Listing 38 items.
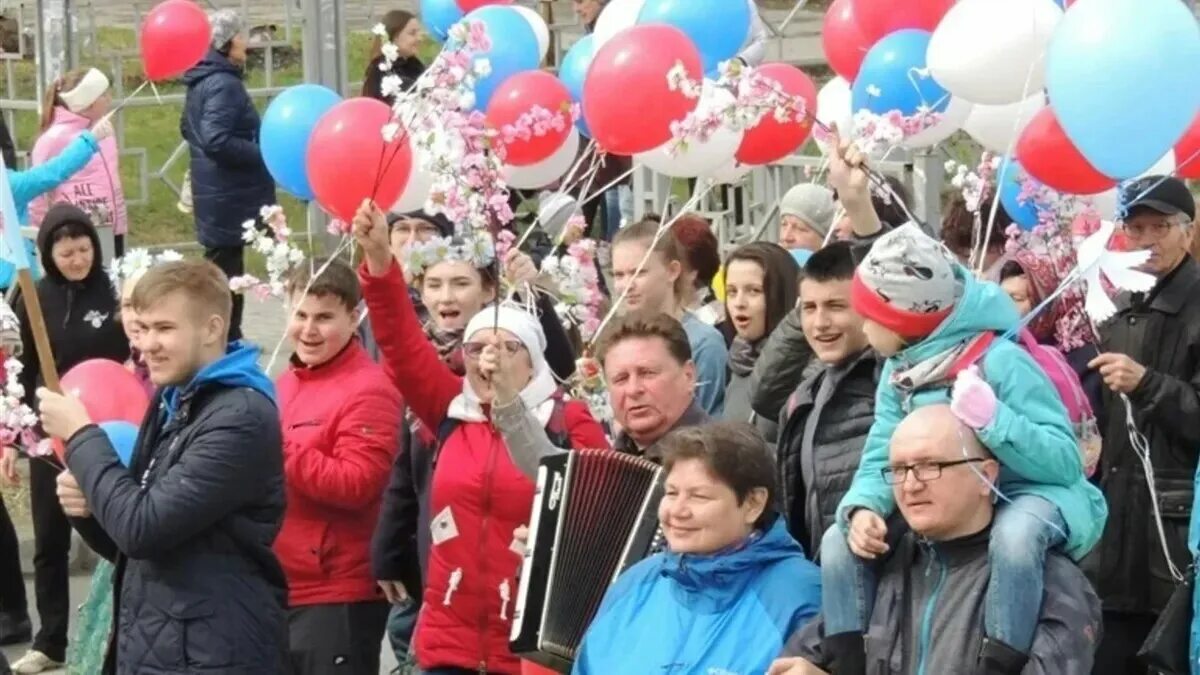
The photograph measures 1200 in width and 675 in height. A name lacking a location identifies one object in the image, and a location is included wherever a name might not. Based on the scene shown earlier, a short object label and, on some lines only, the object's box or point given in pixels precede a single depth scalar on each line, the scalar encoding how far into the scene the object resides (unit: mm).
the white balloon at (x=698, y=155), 13719
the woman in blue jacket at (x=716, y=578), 9594
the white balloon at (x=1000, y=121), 12805
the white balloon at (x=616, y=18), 16203
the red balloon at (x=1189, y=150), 13273
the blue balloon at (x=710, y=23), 14766
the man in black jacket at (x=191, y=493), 10469
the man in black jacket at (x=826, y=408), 10773
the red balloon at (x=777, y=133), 15156
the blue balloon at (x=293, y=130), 15359
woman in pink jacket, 22531
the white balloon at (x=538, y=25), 17375
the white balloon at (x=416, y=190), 13114
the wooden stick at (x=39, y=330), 10727
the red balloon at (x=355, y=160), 13250
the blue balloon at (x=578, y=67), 16187
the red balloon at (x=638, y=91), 13453
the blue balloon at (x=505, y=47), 15828
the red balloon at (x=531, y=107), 14922
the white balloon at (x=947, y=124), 14250
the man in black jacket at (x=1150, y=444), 12531
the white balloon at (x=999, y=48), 12234
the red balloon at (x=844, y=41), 15094
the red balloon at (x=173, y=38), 21266
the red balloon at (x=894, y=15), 14305
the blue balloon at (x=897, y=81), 13922
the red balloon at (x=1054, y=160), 12023
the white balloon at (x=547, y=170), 15687
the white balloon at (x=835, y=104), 15836
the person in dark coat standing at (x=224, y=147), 23906
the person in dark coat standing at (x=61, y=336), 17281
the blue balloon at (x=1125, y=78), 10852
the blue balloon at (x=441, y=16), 19156
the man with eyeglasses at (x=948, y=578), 8680
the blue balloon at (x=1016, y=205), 13430
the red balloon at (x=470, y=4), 18750
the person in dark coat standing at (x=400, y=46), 22281
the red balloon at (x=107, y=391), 12102
